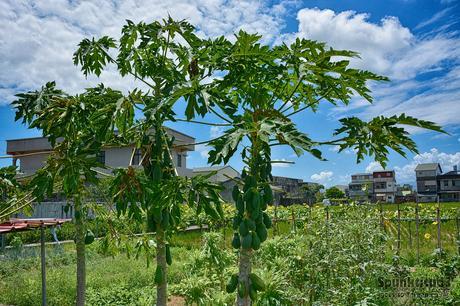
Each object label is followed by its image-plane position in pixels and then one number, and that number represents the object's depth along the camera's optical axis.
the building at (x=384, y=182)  83.48
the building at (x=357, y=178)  86.33
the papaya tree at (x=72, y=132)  2.55
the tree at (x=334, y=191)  50.13
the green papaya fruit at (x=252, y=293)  2.40
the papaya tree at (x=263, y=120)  2.28
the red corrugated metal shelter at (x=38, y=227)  4.72
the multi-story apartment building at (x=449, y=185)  67.31
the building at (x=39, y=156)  28.09
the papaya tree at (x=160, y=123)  2.31
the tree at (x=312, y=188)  59.68
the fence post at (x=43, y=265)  4.90
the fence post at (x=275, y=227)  9.19
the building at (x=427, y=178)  80.70
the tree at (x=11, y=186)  3.78
